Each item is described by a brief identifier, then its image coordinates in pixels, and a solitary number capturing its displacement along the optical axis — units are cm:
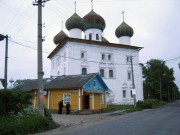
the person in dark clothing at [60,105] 2575
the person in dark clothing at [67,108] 2552
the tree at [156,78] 6912
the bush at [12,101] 1350
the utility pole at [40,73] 1489
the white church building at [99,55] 4327
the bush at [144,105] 3397
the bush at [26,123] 1141
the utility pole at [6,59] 1960
